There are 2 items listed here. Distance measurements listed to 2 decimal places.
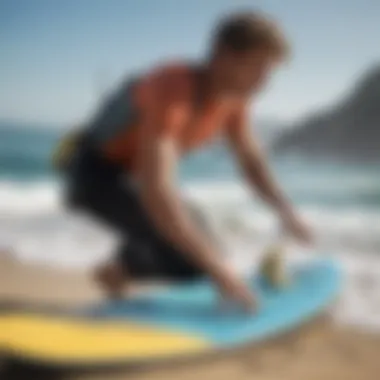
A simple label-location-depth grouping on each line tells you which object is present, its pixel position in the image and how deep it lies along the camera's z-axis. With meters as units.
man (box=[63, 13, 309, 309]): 1.43
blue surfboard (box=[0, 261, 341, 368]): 1.39
